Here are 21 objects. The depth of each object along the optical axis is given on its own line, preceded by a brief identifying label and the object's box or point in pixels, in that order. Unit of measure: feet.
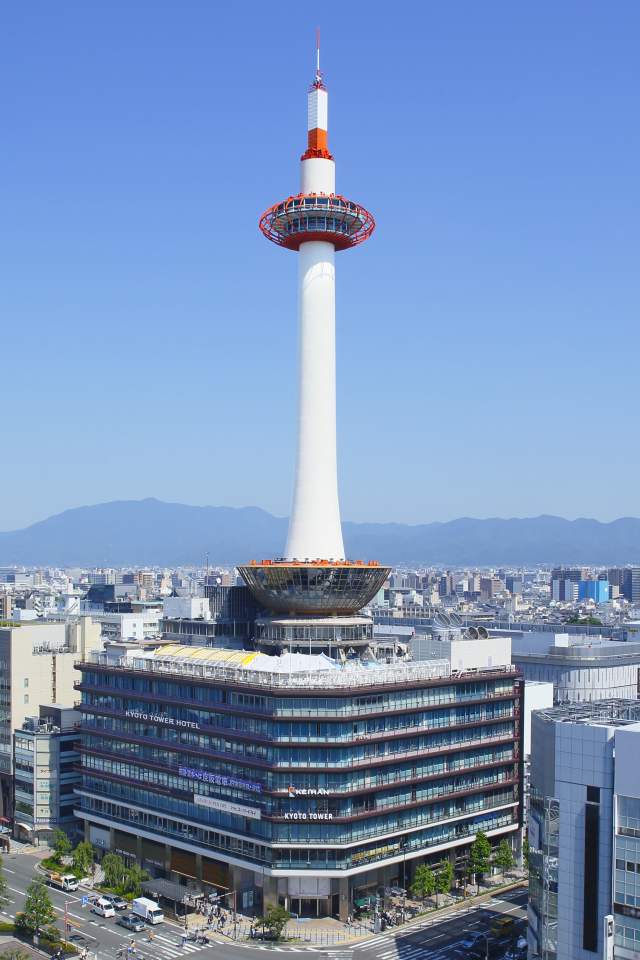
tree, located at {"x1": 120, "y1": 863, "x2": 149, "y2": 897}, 294.87
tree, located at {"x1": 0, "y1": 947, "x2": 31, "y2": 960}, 238.48
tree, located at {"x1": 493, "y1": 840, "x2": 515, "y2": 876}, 303.27
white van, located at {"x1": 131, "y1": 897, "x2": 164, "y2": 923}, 278.26
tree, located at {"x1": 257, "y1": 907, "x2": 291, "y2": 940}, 258.16
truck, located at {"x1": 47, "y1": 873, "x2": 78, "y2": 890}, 306.14
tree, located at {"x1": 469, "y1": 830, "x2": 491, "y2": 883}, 297.53
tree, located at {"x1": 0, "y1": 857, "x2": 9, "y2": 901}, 285.39
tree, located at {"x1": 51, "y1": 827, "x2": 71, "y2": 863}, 329.93
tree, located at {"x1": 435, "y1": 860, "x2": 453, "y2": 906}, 284.00
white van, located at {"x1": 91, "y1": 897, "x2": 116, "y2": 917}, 284.20
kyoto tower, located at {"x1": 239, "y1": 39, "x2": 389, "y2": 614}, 336.90
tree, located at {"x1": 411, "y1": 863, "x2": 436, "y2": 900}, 281.74
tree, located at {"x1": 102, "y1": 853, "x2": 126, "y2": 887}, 300.20
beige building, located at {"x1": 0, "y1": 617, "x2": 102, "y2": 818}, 386.32
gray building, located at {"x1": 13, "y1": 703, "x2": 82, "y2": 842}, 360.48
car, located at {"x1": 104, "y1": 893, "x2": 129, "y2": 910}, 289.94
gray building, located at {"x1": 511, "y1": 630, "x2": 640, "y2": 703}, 481.46
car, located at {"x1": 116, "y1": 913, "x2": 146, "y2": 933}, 272.51
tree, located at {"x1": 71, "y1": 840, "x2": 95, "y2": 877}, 316.40
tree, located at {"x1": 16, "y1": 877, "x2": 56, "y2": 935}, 262.06
